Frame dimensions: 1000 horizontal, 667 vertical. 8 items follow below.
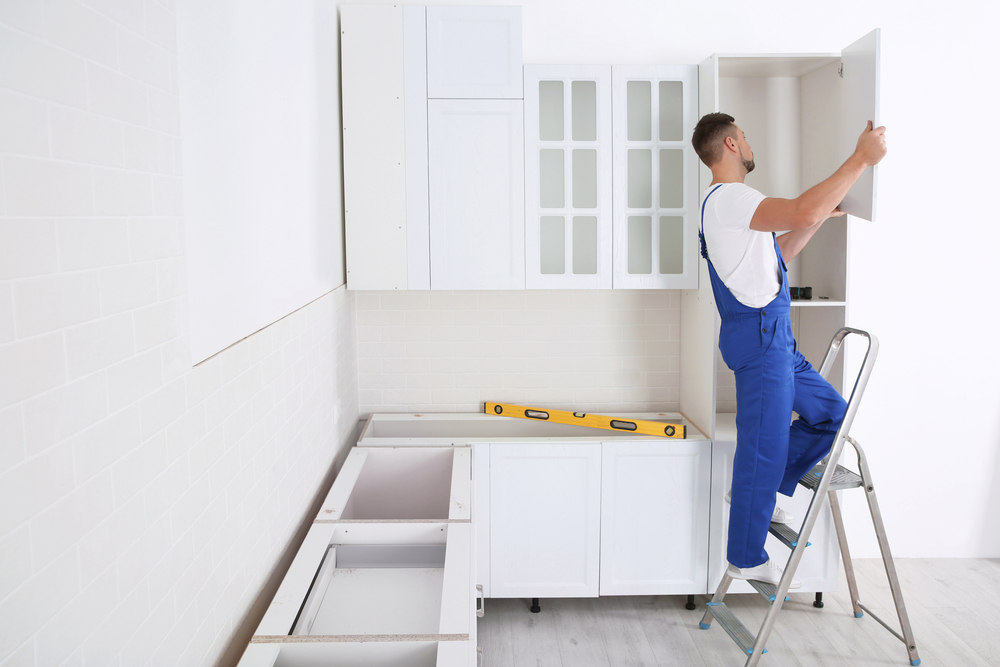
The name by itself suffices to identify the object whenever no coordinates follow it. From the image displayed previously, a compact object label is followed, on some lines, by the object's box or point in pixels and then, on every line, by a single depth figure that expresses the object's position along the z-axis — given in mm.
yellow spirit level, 3396
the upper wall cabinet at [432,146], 3260
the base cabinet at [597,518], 3354
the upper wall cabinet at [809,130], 3100
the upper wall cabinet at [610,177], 3342
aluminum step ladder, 2885
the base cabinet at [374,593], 1631
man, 2914
